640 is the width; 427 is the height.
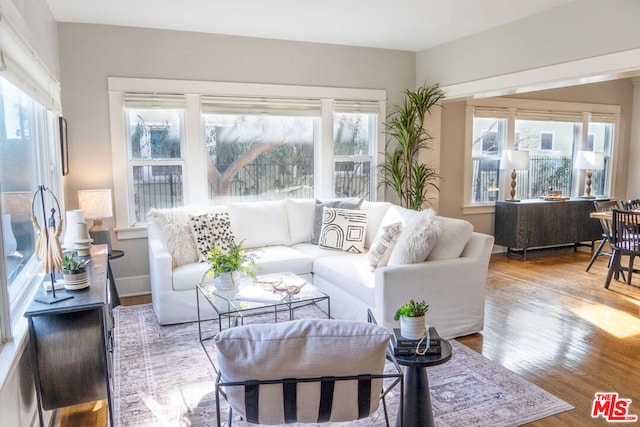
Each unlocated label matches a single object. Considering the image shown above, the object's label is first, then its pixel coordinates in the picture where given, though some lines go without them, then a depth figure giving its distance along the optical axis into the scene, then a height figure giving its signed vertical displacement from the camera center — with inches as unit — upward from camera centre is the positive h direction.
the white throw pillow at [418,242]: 131.2 -21.2
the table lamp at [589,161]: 264.4 +3.3
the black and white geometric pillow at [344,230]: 175.3 -24.0
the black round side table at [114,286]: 166.4 -42.7
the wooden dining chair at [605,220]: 198.8 -22.7
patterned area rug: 97.4 -51.6
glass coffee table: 114.8 -33.2
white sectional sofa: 130.9 -31.7
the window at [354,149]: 219.5 +8.5
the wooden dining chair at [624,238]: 179.6 -27.9
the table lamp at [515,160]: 244.4 +3.5
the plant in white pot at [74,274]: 92.1 -21.3
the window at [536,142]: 252.1 +14.4
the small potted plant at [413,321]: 82.0 -27.0
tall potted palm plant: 216.8 +8.7
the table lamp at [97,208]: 160.4 -14.4
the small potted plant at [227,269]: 124.3 -27.3
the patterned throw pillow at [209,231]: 163.2 -23.0
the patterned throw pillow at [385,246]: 140.6 -23.8
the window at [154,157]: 184.1 +3.9
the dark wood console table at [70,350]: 83.5 -33.6
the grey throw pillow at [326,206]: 186.2 -15.7
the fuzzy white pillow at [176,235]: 158.7 -23.4
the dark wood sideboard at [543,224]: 242.5 -30.5
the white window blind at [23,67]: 80.4 +21.2
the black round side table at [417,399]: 83.6 -41.5
